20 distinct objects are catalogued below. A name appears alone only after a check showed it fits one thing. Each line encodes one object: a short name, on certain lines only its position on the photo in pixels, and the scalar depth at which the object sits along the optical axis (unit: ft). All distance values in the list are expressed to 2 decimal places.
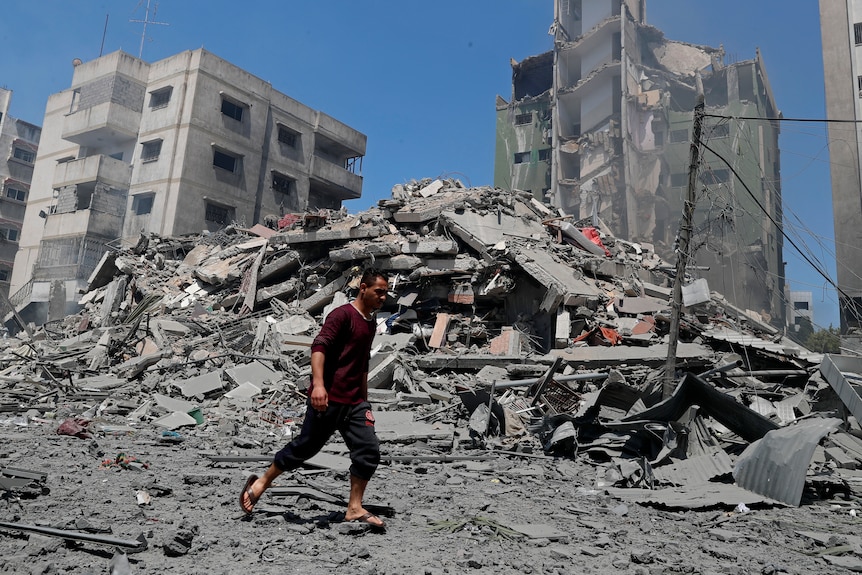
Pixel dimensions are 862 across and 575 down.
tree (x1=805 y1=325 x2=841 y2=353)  88.50
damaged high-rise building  112.06
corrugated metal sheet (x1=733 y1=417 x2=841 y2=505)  13.91
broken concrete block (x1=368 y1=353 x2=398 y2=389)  30.07
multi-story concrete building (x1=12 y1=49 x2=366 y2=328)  89.66
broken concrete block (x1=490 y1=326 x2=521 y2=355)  36.01
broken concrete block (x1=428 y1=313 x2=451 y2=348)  37.68
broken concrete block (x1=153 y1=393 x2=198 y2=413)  26.78
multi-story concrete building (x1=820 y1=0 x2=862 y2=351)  83.30
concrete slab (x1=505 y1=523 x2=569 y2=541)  10.98
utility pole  26.09
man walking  10.57
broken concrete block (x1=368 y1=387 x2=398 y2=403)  28.12
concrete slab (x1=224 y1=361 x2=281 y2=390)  30.96
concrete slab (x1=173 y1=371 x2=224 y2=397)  29.32
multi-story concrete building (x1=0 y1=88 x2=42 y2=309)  129.80
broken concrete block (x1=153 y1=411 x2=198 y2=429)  24.14
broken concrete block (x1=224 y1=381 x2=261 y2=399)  29.01
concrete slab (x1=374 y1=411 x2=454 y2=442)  21.91
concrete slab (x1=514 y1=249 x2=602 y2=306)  36.86
